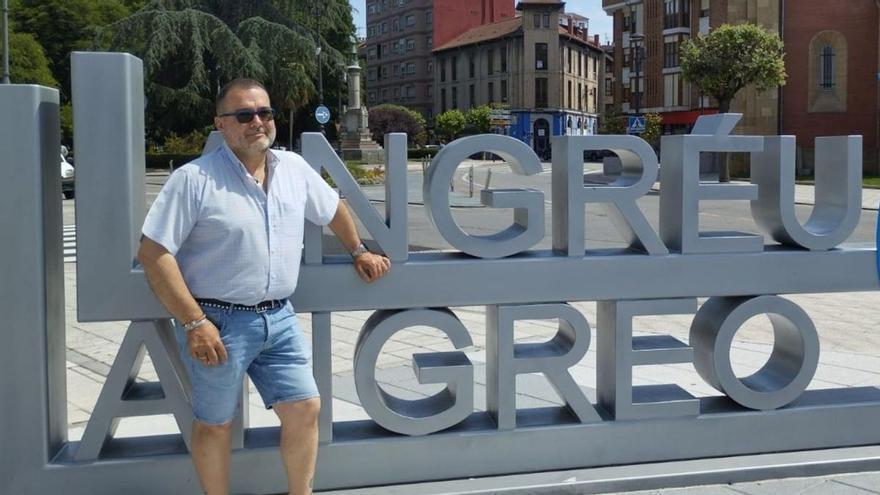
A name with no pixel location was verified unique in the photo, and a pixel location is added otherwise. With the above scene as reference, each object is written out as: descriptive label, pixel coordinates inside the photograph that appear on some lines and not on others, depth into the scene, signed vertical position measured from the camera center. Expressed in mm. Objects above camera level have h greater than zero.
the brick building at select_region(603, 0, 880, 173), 39750 +4424
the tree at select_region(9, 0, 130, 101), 49406 +8513
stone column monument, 47094 +2723
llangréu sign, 3920 -537
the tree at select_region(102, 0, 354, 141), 38969 +5652
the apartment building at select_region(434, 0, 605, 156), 75375 +9074
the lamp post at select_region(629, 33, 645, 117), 49062 +7483
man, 3301 -304
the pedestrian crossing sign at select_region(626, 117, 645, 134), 31484 +1905
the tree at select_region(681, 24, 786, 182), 32594 +4153
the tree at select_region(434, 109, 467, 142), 71812 +4656
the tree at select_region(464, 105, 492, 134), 67956 +4690
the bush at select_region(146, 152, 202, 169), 41778 +1285
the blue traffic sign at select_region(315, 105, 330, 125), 41200 +3154
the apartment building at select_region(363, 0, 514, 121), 88688 +14126
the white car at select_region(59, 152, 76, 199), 22188 +182
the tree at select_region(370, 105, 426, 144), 69250 +4598
